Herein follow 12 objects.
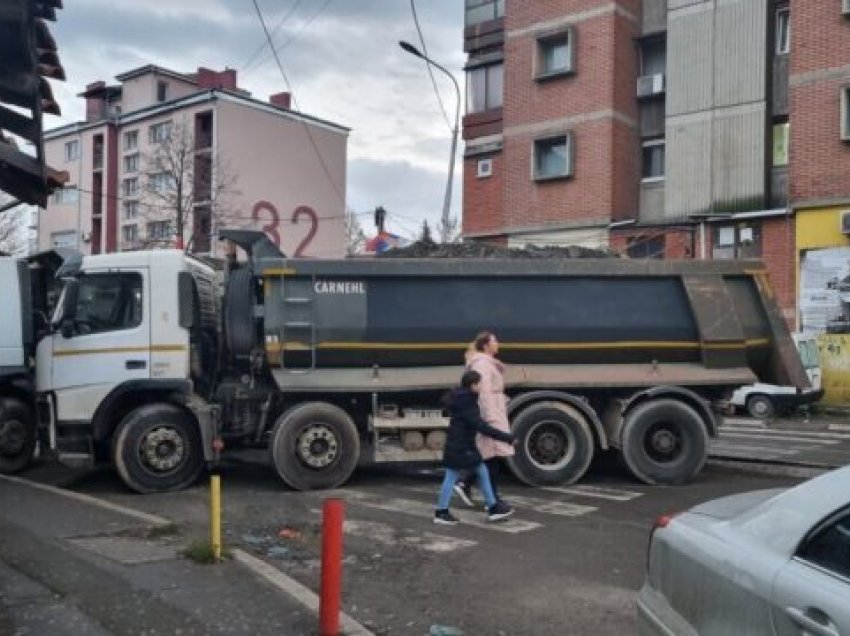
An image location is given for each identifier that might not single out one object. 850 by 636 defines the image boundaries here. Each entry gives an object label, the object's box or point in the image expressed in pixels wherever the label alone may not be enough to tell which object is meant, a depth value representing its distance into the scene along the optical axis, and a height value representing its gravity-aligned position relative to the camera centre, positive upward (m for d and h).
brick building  21.39 +4.91
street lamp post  24.21 +3.77
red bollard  5.31 -1.39
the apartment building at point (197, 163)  57.56 +10.30
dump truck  10.66 -0.45
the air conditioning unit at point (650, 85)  24.70 +6.13
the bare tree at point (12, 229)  46.77 +4.37
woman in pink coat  9.21 -0.69
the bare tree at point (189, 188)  44.86 +6.69
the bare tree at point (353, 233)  66.19 +6.22
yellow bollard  7.11 -1.49
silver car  2.90 -0.83
